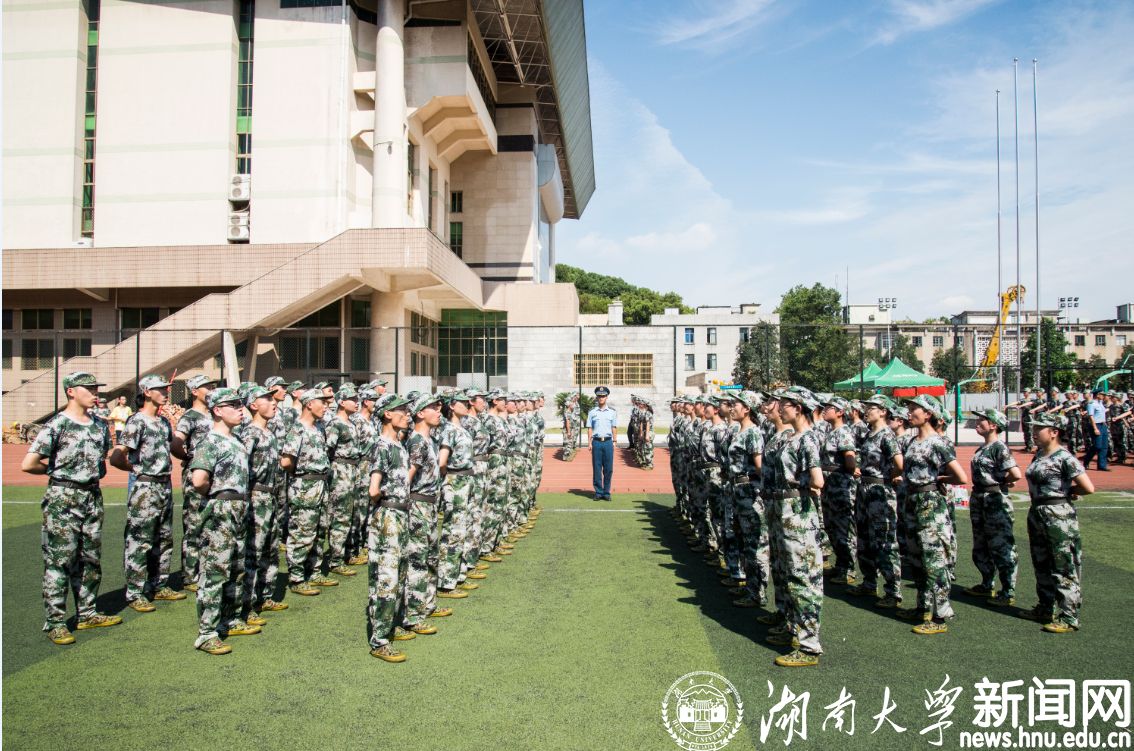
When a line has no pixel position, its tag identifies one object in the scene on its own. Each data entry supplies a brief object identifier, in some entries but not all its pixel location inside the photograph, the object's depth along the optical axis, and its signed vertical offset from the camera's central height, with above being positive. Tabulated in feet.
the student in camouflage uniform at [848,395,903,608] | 22.39 -4.61
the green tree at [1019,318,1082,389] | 135.56 +5.95
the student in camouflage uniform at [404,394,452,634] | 19.60 -3.75
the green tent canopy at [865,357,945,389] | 75.46 +0.33
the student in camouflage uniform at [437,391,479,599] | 22.94 -4.31
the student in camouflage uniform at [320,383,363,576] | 26.30 -4.04
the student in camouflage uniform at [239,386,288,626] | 20.79 -4.24
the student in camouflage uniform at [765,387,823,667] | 17.56 -4.24
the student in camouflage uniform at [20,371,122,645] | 19.35 -3.68
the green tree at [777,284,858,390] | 105.29 +4.03
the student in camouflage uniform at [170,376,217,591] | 23.57 -2.02
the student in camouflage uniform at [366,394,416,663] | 17.97 -4.25
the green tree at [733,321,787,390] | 97.30 +2.79
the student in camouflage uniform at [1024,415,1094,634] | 19.89 -4.44
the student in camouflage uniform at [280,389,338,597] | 23.70 -3.83
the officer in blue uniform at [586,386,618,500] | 43.57 -4.17
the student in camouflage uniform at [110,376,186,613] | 22.27 -4.05
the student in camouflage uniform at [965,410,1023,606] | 22.16 -4.39
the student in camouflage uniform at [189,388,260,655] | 18.39 -3.54
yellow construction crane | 136.24 +5.76
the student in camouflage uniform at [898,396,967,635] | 19.95 -3.92
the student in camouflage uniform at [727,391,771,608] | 22.00 -4.16
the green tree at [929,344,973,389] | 93.91 +1.90
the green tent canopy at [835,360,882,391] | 77.66 +0.09
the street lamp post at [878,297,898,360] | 269.32 +30.60
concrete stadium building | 88.58 +30.77
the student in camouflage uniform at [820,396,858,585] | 24.52 -4.25
